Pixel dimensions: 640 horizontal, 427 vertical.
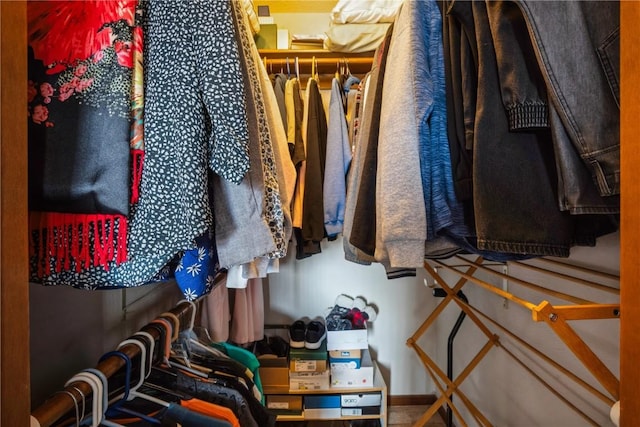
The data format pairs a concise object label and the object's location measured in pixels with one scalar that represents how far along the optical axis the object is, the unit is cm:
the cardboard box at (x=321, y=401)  160
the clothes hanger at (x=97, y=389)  55
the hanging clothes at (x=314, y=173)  127
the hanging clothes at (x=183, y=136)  47
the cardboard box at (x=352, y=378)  161
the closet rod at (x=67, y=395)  46
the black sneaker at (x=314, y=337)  166
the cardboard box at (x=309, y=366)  161
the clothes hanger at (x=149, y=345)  74
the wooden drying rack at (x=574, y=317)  46
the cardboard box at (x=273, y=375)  160
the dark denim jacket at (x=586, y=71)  41
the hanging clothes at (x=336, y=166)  129
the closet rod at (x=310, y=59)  156
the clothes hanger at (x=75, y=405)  51
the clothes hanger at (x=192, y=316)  113
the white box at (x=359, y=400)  159
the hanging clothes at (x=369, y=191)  75
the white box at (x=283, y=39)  165
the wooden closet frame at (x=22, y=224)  31
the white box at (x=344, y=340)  162
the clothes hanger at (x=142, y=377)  71
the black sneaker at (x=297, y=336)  168
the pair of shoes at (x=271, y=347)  172
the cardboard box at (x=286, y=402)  162
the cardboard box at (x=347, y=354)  163
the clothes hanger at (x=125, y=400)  65
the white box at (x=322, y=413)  159
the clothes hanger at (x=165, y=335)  85
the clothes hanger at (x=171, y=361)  86
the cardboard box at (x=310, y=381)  160
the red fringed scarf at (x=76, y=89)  47
